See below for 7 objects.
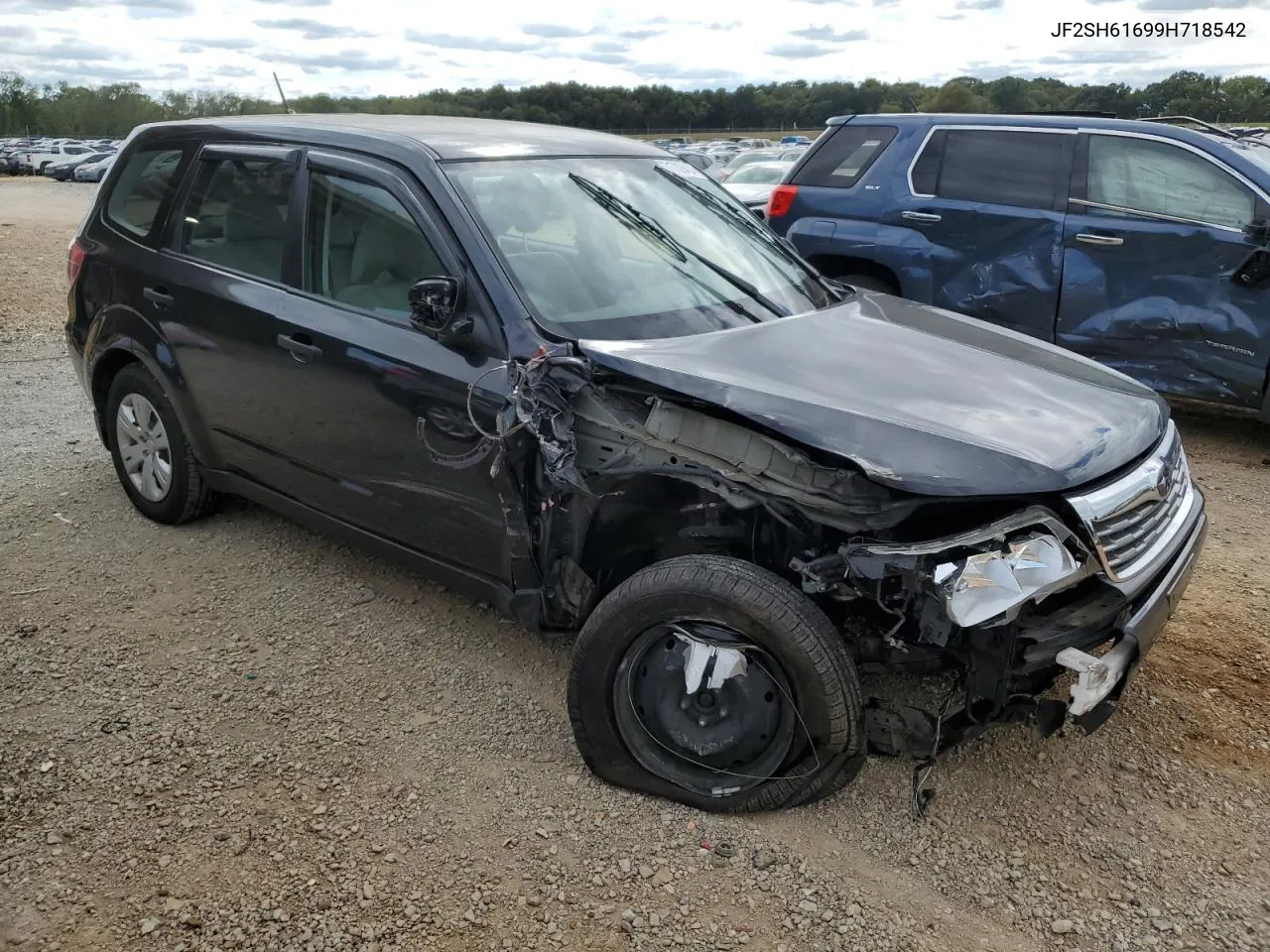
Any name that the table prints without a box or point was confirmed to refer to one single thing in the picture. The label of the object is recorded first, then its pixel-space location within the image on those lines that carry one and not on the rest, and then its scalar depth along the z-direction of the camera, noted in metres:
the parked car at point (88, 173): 38.94
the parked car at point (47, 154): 45.44
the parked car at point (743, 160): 19.66
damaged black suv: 2.59
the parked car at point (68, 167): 41.91
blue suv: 5.74
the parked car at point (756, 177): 17.16
